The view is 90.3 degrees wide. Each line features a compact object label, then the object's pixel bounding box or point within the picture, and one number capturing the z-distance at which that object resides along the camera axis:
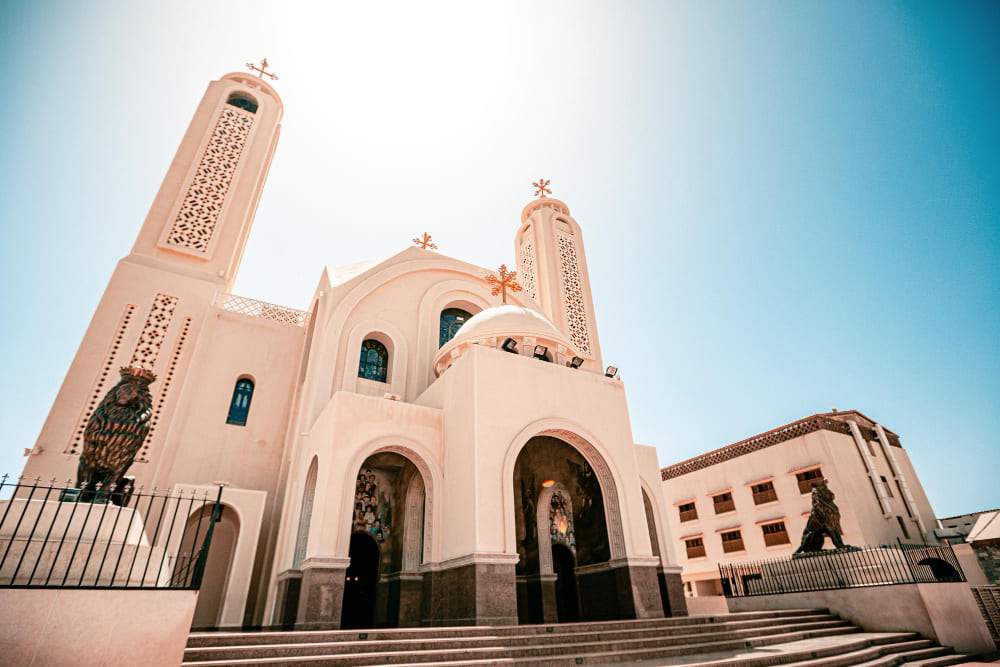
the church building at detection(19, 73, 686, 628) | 8.30
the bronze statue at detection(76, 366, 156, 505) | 5.23
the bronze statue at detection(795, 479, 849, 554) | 10.37
